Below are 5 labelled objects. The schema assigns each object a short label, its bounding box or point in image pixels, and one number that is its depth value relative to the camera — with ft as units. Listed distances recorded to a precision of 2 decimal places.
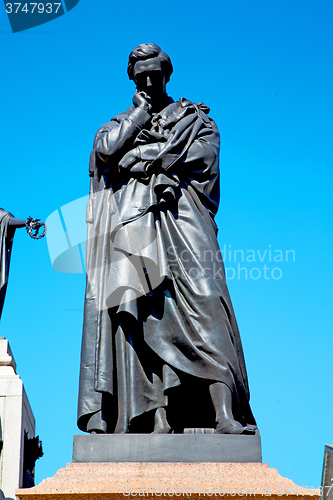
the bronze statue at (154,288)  21.80
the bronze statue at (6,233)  48.58
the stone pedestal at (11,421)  38.99
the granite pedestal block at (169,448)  19.86
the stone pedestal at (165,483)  18.16
